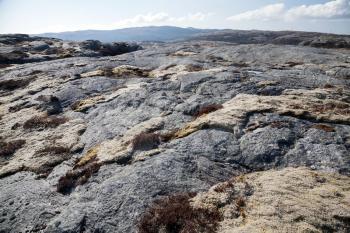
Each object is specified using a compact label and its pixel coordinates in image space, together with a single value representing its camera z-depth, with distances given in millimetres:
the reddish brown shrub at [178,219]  14420
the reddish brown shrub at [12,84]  44656
